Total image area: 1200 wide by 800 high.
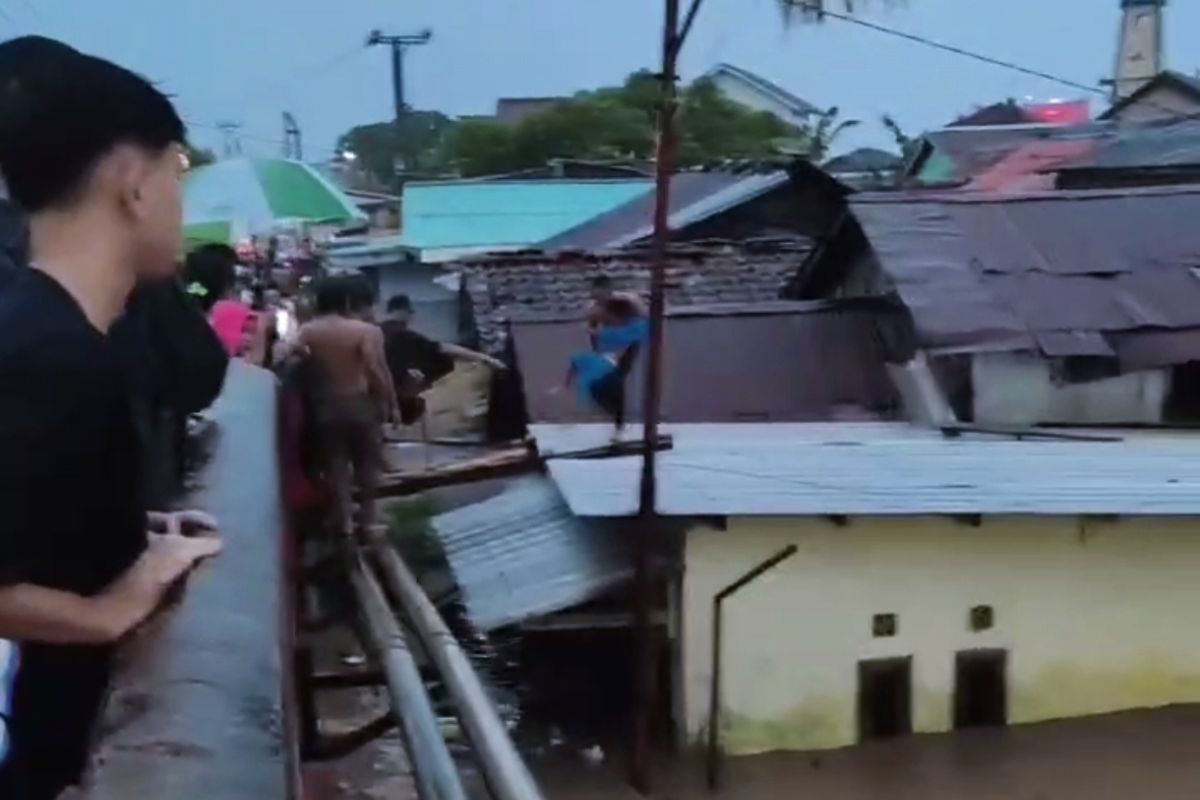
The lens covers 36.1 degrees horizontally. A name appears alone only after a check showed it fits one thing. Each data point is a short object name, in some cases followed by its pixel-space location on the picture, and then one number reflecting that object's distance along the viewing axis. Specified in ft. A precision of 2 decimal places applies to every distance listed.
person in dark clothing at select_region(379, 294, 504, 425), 49.76
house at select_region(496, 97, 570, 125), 189.99
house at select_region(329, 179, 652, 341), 106.22
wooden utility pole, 33.32
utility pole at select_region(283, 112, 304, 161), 208.95
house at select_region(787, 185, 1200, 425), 44.88
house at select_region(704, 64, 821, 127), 178.70
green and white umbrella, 55.36
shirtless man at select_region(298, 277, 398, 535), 21.50
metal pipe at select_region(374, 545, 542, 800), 8.97
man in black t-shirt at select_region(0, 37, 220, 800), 5.31
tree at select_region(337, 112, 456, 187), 202.92
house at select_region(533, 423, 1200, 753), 36.81
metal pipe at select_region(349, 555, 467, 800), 9.30
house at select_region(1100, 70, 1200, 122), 98.99
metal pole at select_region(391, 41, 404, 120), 174.40
